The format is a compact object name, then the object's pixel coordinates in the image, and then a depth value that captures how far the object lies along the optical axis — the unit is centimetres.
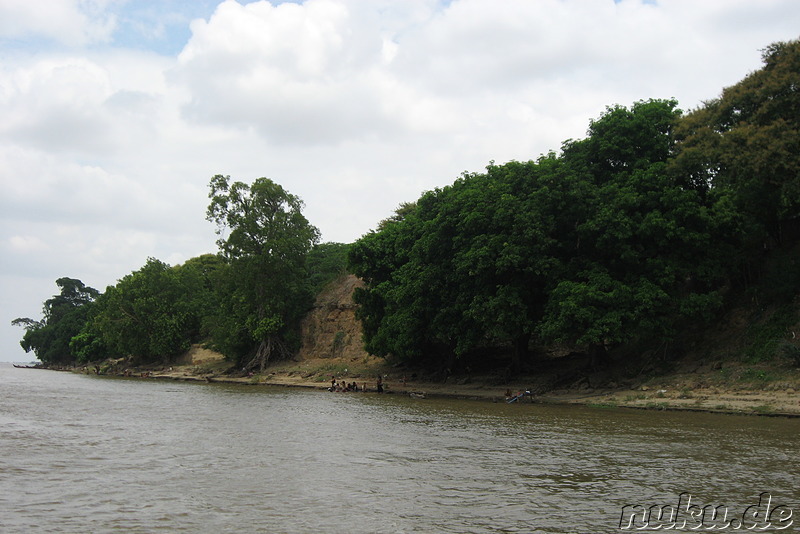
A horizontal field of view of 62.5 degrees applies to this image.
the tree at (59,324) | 10669
